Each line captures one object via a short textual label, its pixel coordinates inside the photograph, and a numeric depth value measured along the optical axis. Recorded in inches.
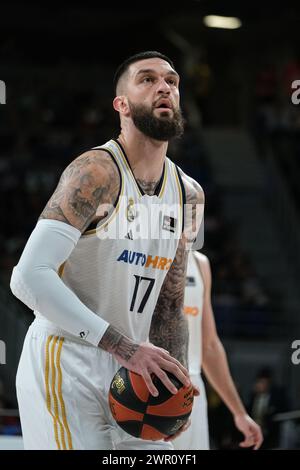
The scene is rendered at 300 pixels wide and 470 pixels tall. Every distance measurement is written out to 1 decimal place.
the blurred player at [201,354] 509.0
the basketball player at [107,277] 351.6
